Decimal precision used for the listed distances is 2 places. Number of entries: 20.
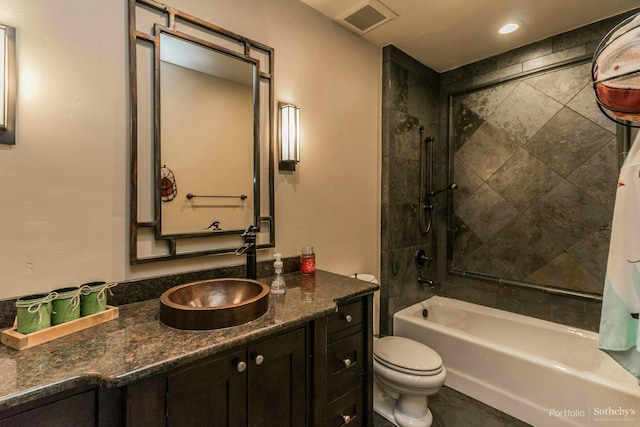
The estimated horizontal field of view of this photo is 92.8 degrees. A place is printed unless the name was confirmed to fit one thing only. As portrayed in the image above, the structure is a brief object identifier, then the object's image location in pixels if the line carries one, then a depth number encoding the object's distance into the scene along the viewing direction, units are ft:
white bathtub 5.57
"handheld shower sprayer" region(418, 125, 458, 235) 9.38
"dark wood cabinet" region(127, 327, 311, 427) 2.90
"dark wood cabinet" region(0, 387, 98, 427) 2.42
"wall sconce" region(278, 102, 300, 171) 5.94
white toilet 5.85
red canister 6.08
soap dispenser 4.88
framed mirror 4.42
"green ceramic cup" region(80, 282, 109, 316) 3.61
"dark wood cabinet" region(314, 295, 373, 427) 4.34
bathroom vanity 2.60
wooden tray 3.03
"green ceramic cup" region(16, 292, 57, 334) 3.11
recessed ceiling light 7.26
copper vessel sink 3.46
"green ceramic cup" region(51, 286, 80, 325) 3.37
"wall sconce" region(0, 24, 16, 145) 3.37
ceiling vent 6.45
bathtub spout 9.25
